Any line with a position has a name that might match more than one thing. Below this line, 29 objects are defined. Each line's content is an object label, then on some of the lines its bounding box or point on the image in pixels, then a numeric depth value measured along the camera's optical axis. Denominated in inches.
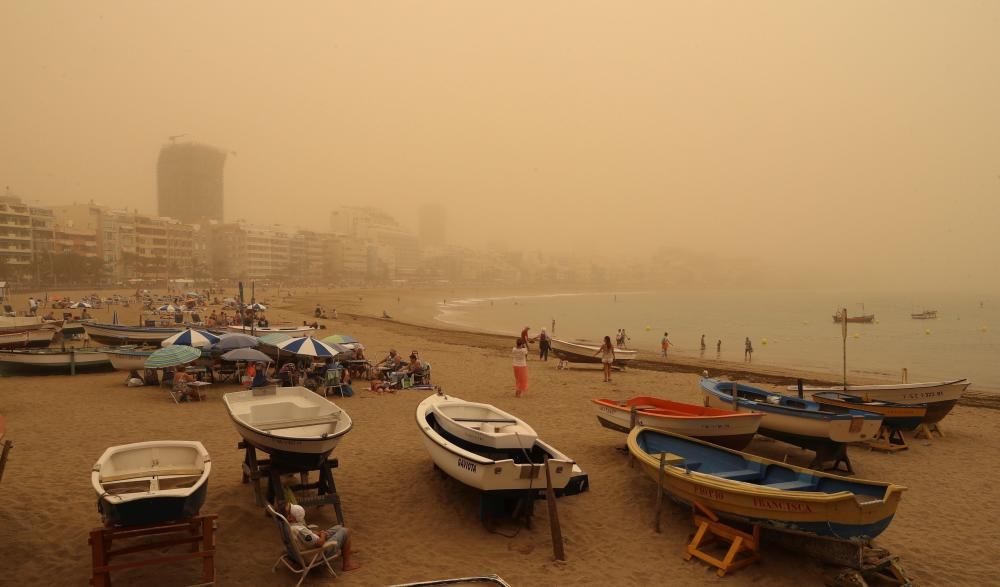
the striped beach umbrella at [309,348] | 593.6
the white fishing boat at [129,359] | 685.9
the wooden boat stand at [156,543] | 213.8
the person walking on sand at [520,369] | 614.5
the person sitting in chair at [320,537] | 241.9
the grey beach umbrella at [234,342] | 638.5
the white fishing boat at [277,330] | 863.4
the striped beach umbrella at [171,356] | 567.2
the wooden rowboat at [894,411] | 479.5
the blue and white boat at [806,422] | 390.6
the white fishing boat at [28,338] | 889.5
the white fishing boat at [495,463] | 289.0
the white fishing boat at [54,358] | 682.8
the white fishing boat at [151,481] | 216.5
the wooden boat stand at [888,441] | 470.9
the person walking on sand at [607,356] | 748.6
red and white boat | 384.2
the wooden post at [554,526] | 278.9
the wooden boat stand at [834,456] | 399.5
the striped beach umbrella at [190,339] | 629.3
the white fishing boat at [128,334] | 911.7
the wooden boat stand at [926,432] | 514.8
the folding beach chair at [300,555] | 239.1
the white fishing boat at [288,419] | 285.9
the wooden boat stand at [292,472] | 278.4
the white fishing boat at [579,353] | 901.8
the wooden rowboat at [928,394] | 494.0
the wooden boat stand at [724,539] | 269.6
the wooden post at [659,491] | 310.8
